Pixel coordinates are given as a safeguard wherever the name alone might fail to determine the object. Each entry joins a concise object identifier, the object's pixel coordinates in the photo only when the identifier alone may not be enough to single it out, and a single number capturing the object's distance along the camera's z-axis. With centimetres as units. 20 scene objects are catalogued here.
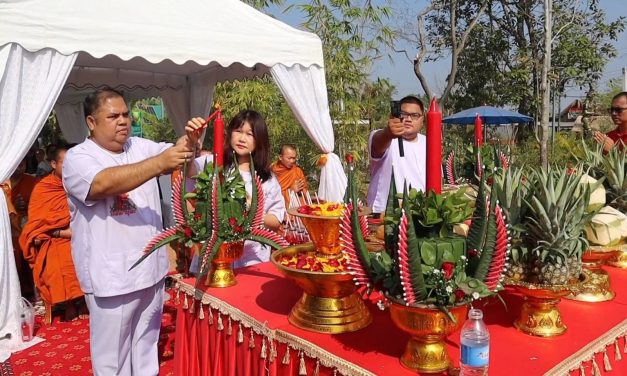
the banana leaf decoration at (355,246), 106
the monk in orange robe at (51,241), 354
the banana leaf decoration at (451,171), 281
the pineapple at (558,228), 122
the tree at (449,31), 1086
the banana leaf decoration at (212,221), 159
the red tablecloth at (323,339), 111
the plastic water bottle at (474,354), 94
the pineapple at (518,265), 126
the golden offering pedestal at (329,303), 125
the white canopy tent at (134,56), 293
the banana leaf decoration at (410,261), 94
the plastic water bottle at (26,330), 319
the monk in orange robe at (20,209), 417
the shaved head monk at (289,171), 468
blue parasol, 1029
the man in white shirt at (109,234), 170
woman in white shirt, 214
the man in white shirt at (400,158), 248
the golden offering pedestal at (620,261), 178
